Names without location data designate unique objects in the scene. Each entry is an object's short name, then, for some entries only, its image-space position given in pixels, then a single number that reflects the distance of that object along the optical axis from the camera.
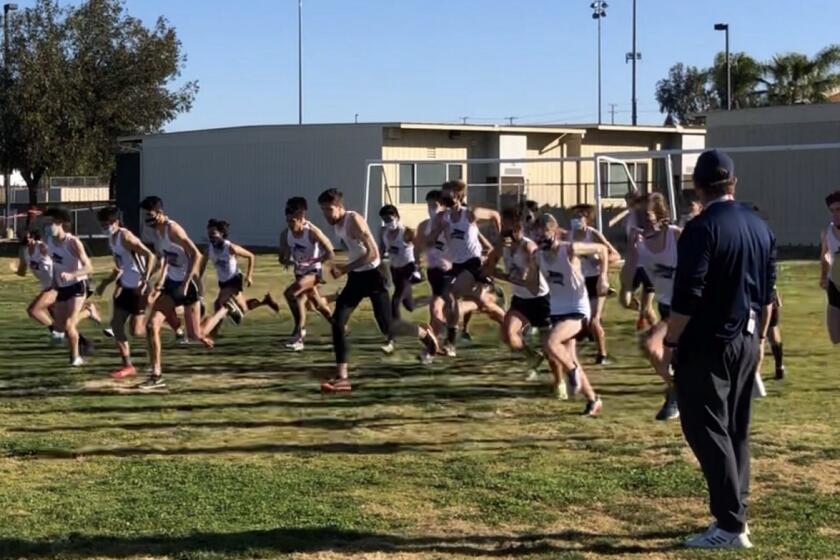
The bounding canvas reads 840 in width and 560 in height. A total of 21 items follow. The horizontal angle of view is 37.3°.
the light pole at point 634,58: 66.06
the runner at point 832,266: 10.38
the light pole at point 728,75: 49.81
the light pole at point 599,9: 71.50
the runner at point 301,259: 13.55
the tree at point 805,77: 49.91
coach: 5.91
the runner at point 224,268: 14.77
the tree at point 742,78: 54.16
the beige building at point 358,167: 34.53
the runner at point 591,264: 12.45
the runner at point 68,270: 12.78
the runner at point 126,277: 12.07
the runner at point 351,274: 11.34
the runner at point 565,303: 9.73
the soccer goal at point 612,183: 31.67
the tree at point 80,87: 42.84
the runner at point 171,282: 11.64
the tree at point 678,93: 97.12
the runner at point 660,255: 9.82
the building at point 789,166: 31.62
